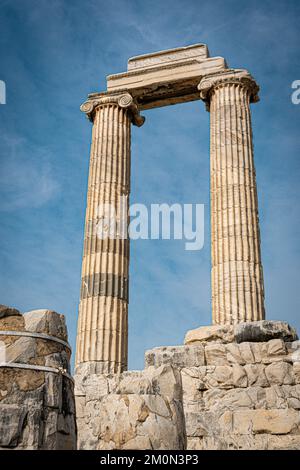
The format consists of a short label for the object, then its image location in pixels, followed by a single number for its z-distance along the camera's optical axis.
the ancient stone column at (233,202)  17.77
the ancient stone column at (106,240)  18.81
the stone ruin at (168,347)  5.23
